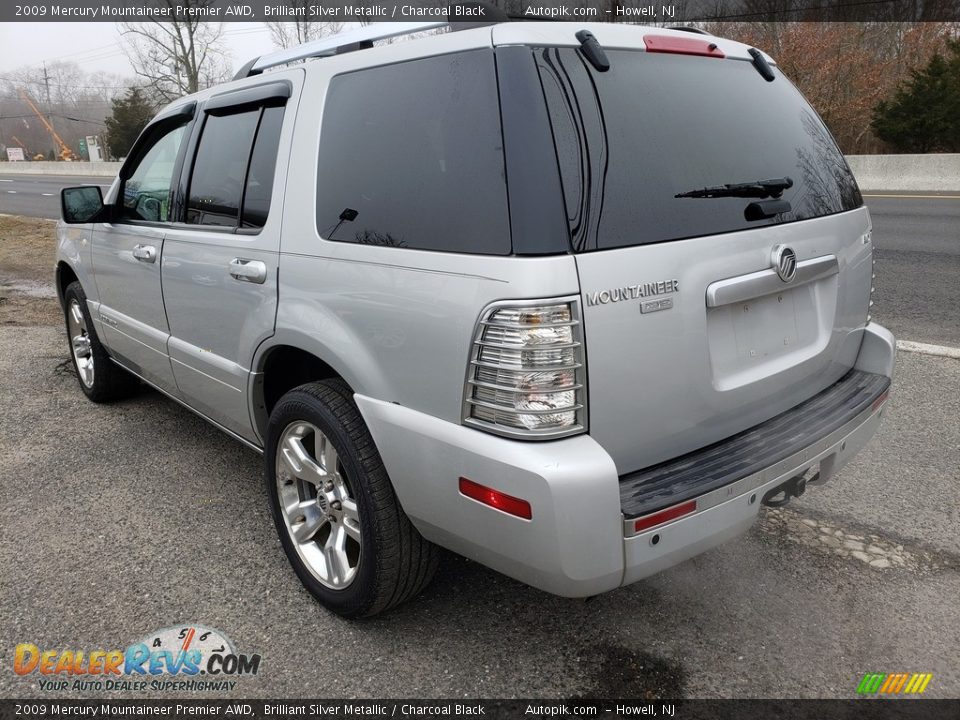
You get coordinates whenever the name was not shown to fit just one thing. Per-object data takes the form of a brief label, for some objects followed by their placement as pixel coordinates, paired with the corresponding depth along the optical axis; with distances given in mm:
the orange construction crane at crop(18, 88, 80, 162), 74625
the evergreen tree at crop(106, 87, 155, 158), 48125
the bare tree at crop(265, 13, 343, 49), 33684
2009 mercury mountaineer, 1995
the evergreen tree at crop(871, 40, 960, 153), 20641
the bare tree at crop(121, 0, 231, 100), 35062
